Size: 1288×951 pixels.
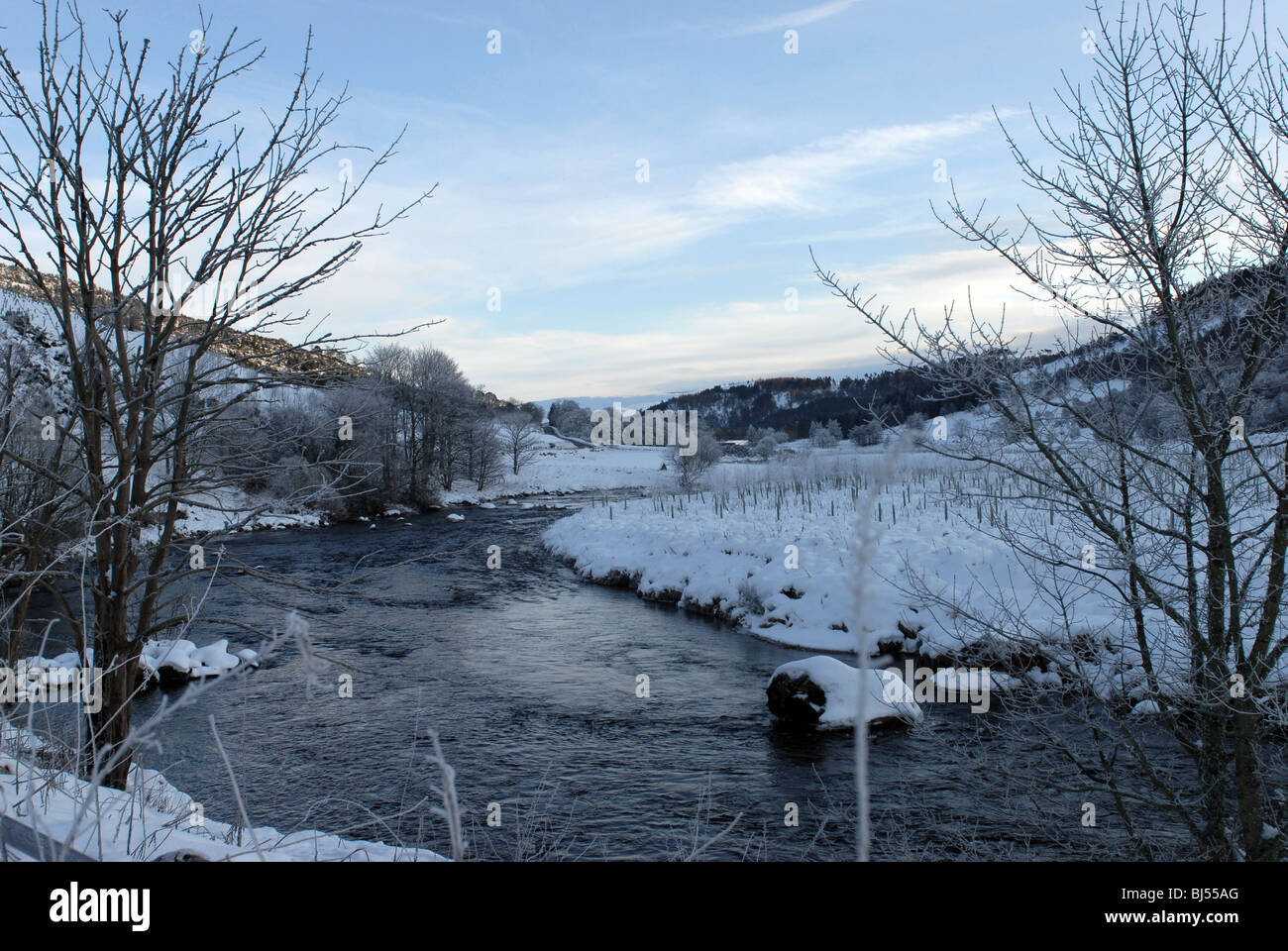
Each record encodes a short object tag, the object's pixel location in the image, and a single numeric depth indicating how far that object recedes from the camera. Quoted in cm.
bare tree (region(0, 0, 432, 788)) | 493
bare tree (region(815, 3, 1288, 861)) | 540
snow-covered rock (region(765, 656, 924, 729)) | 970
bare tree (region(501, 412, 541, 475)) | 5391
